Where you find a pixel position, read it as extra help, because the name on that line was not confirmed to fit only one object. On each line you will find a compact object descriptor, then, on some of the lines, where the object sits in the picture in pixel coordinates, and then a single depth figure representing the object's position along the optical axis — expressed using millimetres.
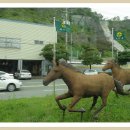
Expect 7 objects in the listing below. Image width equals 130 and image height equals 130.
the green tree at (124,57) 44741
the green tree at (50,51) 41625
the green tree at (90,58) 45594
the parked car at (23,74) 38250
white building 41625
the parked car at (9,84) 22000
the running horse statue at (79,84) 8000
